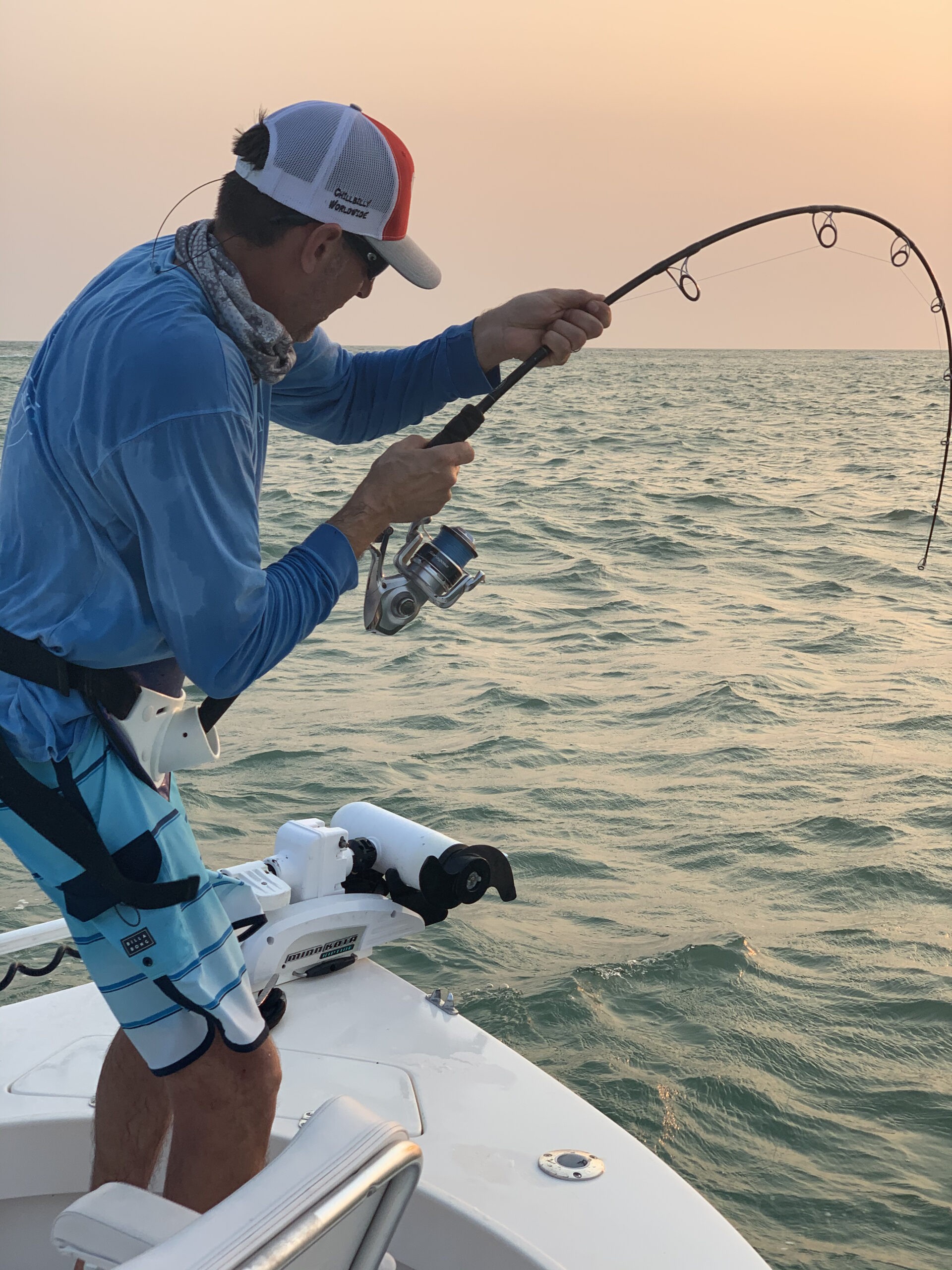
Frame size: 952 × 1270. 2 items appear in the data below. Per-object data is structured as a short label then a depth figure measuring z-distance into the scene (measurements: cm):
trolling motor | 245
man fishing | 158
